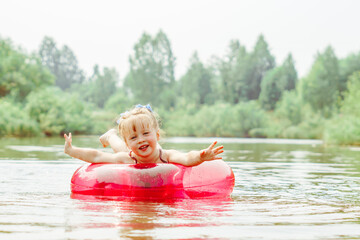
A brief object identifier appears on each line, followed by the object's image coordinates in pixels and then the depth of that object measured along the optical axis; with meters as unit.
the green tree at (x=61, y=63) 72.56
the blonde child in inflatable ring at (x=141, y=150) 5.01
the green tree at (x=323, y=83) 41.31
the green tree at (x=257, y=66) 55.09
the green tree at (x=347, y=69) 43.44
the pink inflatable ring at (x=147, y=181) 5.03
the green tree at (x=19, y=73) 33.88
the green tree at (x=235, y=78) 54.69
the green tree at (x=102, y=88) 64.94
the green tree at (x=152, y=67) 52.44
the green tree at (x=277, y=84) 50.40
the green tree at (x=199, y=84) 55.34
